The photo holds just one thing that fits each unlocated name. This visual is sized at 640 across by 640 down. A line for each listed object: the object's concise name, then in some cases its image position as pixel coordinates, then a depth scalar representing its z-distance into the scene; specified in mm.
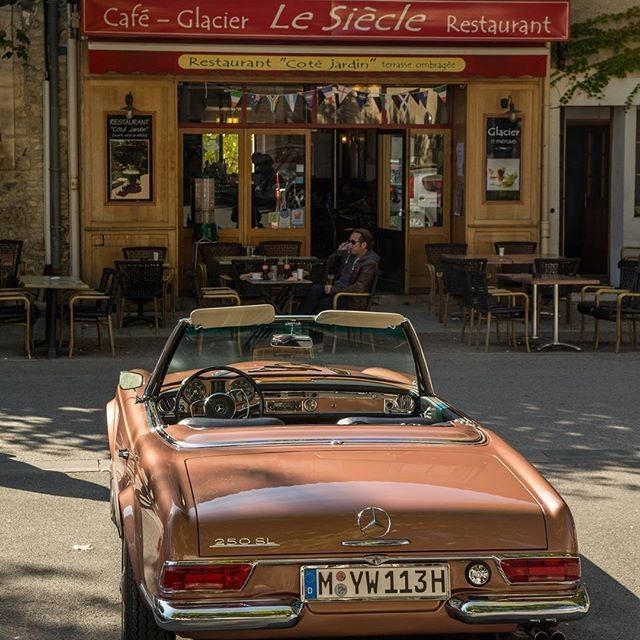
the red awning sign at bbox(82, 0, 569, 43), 17219
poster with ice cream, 19172
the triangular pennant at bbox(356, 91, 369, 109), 19516
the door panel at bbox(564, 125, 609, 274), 21828
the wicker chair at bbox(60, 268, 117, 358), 14203
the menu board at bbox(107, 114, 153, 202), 18297
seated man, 14969
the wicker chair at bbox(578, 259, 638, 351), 14992
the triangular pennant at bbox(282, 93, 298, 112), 19406
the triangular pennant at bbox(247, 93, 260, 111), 19281
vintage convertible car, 4445
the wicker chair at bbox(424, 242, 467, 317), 17906
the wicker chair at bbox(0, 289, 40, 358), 14180
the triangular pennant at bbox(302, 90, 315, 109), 19453
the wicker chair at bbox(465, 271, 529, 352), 14969
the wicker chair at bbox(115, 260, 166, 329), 15750
